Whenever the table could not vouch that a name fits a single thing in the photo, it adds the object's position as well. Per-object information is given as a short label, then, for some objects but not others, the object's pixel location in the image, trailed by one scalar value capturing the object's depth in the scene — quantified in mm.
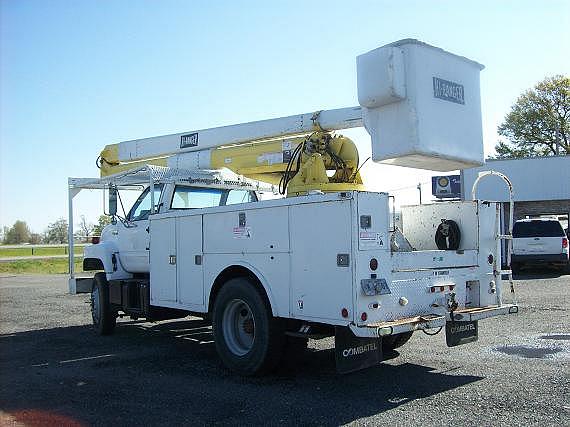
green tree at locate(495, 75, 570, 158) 55344
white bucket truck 6047
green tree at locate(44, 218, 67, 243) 55097
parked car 20328
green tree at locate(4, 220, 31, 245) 82000
